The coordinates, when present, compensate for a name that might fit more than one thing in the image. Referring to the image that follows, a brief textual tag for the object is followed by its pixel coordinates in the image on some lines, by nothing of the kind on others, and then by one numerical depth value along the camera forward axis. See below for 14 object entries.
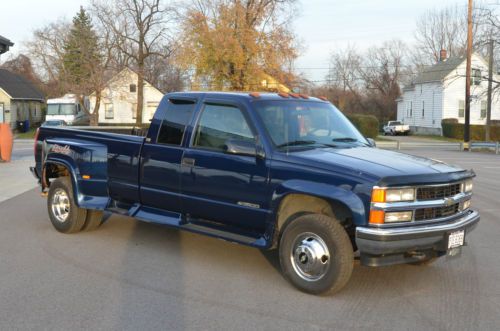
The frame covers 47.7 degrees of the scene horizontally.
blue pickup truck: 5.11
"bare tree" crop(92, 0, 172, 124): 50.03
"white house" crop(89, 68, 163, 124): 58.84
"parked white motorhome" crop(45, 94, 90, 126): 47.91
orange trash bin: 18.64
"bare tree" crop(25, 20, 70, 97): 49.75
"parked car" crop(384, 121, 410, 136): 58.00
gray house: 52.53
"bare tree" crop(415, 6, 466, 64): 74.44
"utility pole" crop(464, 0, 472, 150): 33.91
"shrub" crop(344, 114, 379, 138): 46.44
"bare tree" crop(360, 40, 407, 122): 73.50
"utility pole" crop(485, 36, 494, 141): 32.55
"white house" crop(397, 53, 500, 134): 55.09
